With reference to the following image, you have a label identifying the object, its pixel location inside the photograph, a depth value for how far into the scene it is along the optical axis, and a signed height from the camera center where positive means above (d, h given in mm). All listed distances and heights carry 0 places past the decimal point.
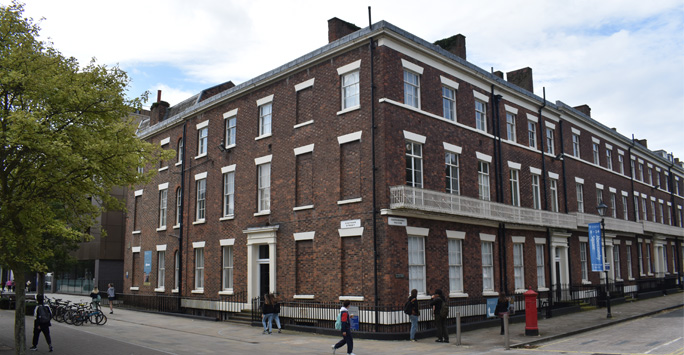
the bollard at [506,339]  15784 -2432
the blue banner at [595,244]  24203 +424
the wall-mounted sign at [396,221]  18781 +1171
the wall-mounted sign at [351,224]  19606 +1163
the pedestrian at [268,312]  19562 -1948
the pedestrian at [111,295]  28436 -1899
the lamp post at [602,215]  22819 +1717
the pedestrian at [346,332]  14422 -1989
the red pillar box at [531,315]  18003 -1988
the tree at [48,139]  12607 +2800
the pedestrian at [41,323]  15641 -1807
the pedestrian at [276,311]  19688 -1934
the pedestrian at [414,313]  17180 -1819
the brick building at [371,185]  19750 +3119
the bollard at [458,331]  16344 -2260
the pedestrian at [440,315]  17297 -1877
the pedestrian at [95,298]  23812 -1747
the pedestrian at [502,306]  18508 -1729
